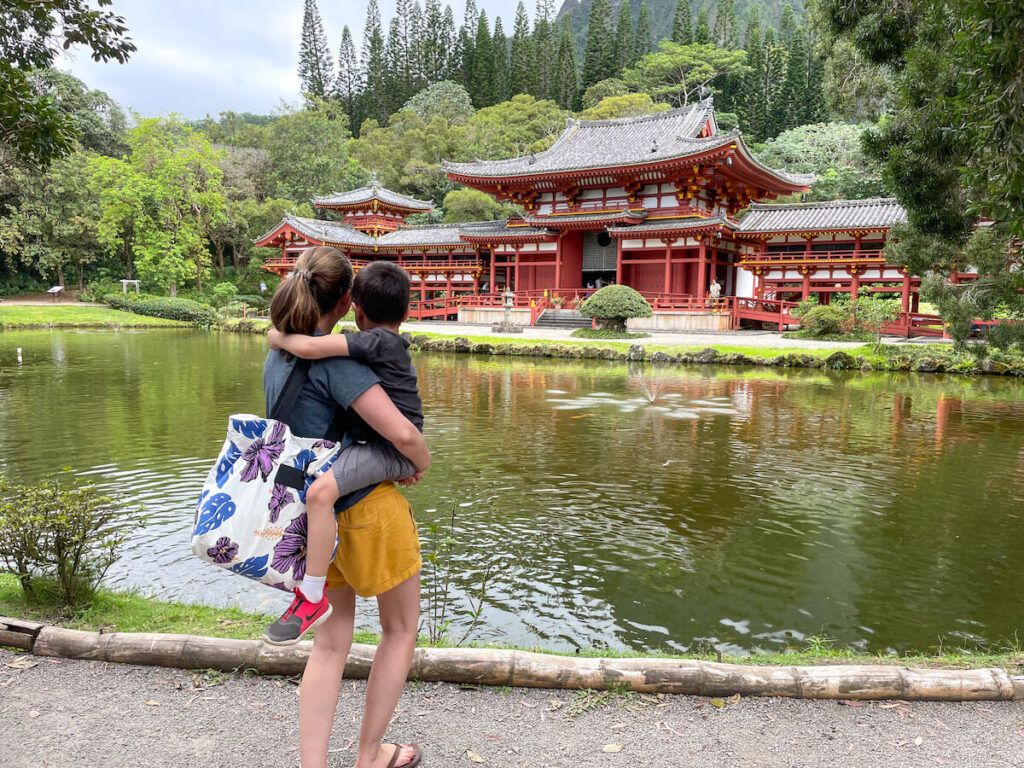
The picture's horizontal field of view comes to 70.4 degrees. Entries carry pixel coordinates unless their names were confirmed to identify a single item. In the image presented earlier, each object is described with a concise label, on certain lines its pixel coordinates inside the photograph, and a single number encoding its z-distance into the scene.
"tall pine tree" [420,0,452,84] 69.19
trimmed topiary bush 23.47
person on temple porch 25.10
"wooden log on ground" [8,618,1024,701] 3.00
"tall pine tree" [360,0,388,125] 64.38
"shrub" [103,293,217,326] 34.78
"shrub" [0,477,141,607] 3.76
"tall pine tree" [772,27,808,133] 51.84
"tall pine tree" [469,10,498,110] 61.34
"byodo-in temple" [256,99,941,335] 24.80
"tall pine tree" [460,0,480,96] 64.94
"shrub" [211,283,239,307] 38.75
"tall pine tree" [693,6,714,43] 58.97
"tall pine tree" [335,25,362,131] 72.79
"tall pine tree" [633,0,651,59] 62.00
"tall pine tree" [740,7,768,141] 53.97
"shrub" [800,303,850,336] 21.73
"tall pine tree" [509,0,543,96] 59.59
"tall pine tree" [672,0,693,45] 58.69
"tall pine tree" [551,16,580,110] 59.16
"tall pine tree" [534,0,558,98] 61.19
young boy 2.16
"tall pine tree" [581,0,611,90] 59.69
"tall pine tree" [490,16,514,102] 61.12
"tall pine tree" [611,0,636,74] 60.22
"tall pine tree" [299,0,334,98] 71.19
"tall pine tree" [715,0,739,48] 65.31
